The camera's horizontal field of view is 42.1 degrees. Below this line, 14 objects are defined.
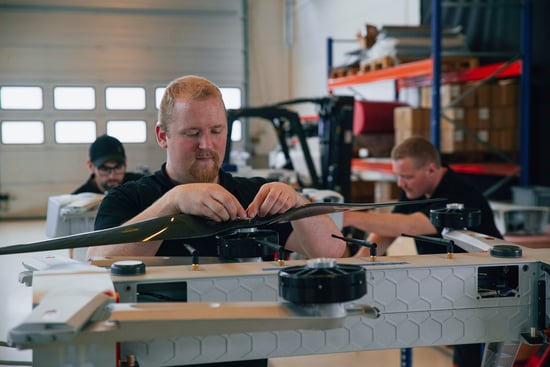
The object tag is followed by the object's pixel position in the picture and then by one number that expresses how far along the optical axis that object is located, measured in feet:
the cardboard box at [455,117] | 22.93
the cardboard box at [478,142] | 23.13
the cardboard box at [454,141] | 22.95
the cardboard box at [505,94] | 22.95
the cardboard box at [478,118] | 23.03
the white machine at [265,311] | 3.76
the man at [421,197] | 12.85
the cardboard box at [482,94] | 22.97
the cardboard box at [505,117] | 23.25
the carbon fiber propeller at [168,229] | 4.71
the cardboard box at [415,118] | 24.40
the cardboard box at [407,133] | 24.60
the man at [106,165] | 16.92
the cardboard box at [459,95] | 22.98
